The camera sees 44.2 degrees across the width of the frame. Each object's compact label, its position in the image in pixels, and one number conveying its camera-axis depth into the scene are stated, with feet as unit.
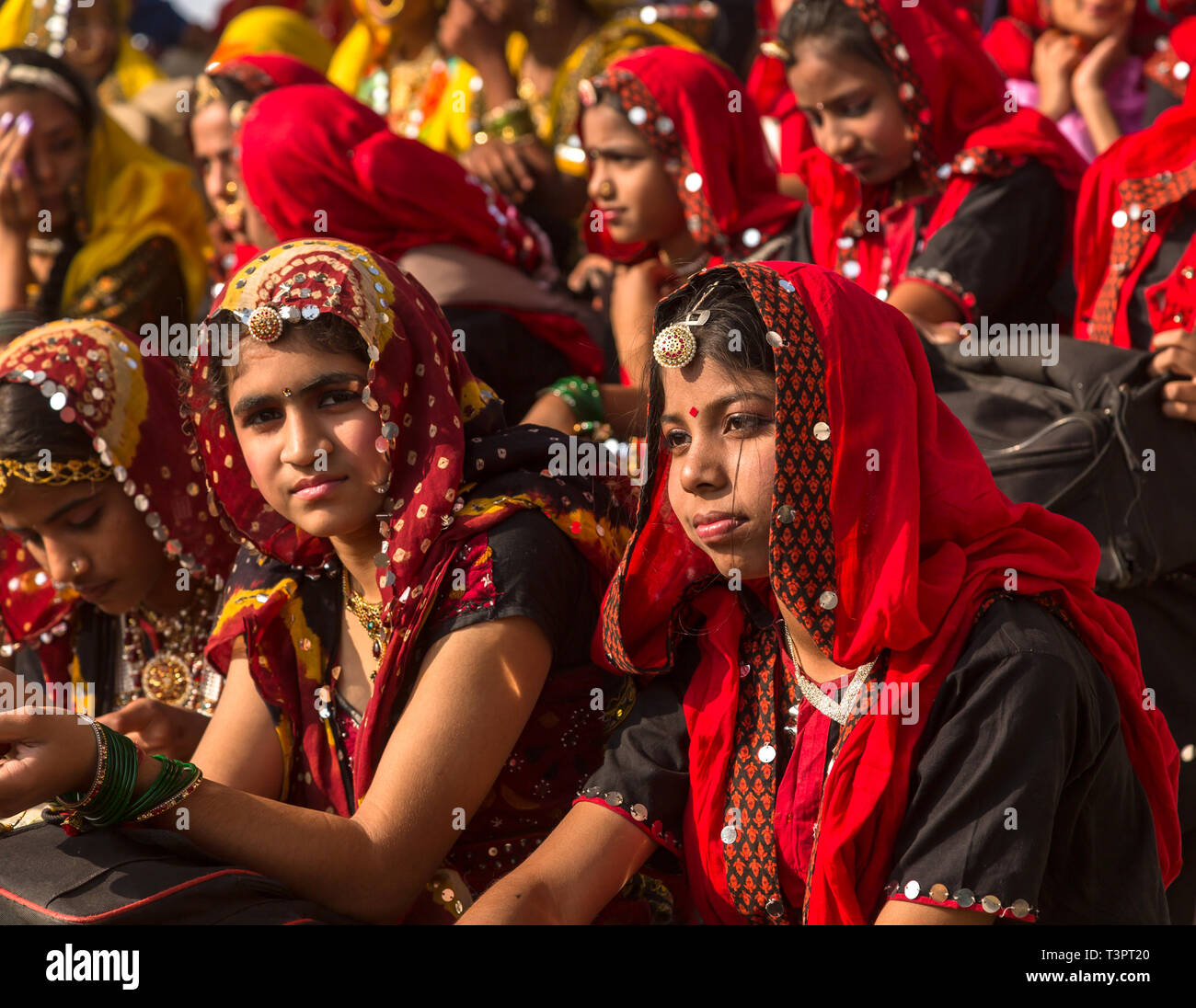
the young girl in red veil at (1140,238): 10.02
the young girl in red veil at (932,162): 10.78
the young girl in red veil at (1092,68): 13.52
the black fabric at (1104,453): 7.91
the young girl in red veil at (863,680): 5.86
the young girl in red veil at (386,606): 6.81
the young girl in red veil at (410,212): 11.85
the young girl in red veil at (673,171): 12.62
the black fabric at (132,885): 5.94
